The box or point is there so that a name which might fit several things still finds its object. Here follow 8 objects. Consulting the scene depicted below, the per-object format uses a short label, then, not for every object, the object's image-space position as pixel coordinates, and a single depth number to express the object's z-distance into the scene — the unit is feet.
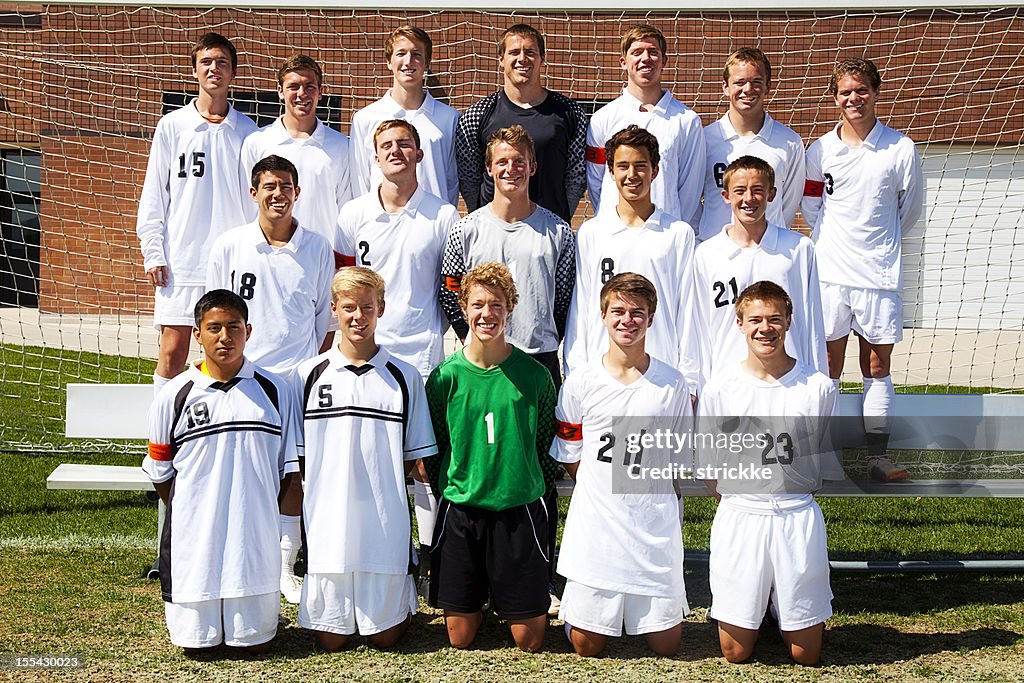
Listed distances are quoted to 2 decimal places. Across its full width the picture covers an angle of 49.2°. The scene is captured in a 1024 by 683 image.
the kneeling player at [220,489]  12.82
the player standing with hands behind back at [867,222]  17.24
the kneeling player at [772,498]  12.82
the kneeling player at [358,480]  13.03
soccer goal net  34.19
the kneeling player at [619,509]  12.94
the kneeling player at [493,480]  13.29
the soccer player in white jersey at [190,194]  17.10
